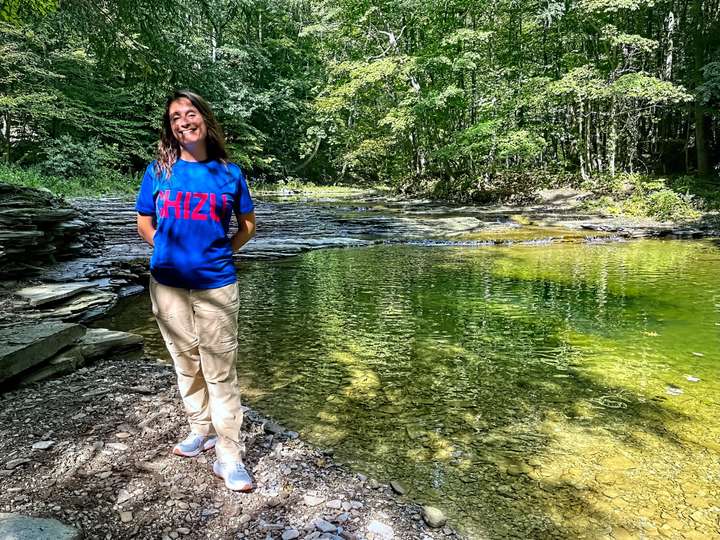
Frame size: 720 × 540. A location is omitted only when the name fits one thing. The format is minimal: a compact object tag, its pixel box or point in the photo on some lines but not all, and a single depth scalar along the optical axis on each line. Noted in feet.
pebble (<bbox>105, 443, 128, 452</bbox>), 8.96
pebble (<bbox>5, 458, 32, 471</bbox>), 8.18
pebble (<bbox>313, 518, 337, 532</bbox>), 7.26
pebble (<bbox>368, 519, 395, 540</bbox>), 7.29
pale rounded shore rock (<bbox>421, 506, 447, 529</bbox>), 7.97
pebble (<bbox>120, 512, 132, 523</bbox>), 7.15
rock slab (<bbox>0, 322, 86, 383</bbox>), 11.44
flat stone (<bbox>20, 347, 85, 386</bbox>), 11.99
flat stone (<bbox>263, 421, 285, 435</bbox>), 10.39
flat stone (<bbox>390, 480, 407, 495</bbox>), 9.12
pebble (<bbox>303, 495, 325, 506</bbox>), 7.92
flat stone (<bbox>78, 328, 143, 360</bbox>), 14.44
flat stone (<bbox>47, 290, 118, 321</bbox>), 19.66
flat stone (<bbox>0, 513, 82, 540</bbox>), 6.31
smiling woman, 7.74
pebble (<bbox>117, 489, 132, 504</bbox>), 7.58
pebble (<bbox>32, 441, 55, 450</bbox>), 8.84
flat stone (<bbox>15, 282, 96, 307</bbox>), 19.34
